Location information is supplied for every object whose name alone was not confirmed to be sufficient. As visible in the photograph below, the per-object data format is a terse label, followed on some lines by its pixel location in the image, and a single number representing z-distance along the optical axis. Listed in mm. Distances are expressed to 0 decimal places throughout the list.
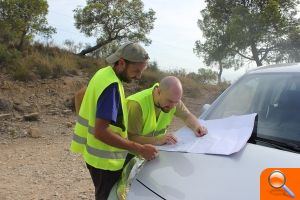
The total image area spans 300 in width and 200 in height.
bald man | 3219
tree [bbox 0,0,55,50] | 14992
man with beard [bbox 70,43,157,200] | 3029
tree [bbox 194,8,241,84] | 24453
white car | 2416
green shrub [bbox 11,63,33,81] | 12812
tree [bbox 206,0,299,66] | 22844
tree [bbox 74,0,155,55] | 18234
